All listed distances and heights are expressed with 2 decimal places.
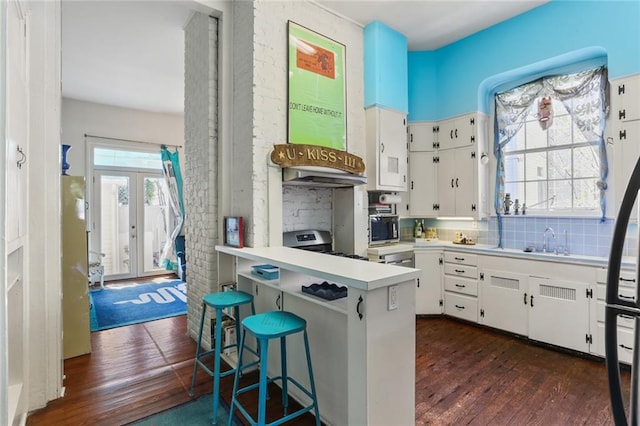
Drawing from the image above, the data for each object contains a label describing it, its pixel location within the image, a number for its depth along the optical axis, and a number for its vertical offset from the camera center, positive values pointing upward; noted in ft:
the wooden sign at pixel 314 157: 9.41 +1.80
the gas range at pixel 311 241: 10.52 -0.99
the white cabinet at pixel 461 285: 11.91 -2.89
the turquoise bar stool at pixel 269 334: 5.45 -2.15
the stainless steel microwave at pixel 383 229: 12.63 -0.70
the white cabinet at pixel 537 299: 9.41 -2.91
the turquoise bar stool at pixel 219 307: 6.69 -2.23
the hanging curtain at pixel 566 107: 10.38 +3.86
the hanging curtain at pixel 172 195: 20.97 +1.26
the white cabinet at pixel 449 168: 12.94 +1.92
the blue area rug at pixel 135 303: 13.03 -4.35
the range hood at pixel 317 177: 9.54 +1.14
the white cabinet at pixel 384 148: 12.12 +2.58
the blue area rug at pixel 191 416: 6.64 -4.44
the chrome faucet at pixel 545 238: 11.32 -0.99
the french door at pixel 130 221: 19.75 -0.47
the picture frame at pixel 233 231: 9.04 -0.54
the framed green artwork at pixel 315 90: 10.09 +4.22
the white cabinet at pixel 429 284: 12.82 -2.96
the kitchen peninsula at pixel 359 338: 5.07 -2.30
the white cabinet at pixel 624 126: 9.09 +2.52
